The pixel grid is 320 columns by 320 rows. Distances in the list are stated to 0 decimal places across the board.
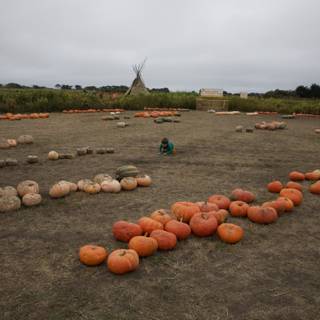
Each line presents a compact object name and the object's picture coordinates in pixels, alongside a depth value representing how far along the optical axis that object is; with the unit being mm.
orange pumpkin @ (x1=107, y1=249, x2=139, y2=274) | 4234
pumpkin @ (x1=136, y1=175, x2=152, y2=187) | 7707
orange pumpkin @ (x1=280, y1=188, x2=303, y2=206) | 6664
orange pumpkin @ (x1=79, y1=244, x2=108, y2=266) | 4438
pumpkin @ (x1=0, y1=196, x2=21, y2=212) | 6145
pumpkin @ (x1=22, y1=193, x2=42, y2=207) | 6422
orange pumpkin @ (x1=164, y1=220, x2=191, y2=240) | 5129
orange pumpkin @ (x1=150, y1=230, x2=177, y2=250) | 4824
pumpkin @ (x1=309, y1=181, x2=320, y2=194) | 7391
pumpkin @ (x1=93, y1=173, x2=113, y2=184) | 7484
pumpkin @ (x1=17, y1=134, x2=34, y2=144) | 13156
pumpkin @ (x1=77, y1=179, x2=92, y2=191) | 7258
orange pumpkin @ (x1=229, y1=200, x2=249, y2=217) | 6016
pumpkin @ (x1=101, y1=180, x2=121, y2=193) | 7254
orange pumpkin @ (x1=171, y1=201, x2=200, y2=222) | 5641
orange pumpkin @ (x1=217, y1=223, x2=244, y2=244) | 5098
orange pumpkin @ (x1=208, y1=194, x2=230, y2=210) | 6186
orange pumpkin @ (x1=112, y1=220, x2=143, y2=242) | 5035
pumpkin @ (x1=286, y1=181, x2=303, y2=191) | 7406
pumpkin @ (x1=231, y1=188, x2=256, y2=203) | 6766
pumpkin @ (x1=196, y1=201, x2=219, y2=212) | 5840
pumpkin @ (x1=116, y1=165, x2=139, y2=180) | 8150
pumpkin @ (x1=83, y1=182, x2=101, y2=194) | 7152
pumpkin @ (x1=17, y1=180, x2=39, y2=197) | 6742
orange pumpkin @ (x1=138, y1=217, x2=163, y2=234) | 5176
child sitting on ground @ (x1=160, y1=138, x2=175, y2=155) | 11484
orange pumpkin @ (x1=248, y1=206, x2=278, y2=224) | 5746
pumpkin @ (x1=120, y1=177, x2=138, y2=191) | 7425
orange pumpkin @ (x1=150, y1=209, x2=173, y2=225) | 5395
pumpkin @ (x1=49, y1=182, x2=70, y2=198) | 6875
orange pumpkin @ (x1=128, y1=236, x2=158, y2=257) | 4629
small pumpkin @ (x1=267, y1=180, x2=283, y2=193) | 7414
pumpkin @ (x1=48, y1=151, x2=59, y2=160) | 10289
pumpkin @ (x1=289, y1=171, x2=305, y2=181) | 8451
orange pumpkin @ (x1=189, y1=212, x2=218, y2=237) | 5234
